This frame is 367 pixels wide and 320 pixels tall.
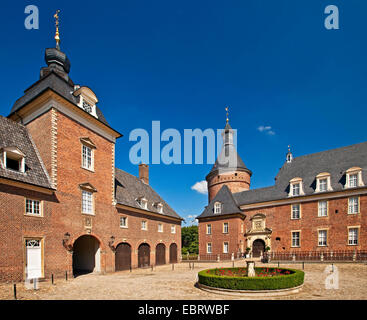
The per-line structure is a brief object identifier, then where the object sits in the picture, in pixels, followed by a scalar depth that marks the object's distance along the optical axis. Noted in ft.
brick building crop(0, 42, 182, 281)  50.49
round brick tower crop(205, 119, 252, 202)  146.51
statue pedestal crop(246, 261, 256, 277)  49.26
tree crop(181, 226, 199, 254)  230.46
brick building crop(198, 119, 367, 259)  95.55
